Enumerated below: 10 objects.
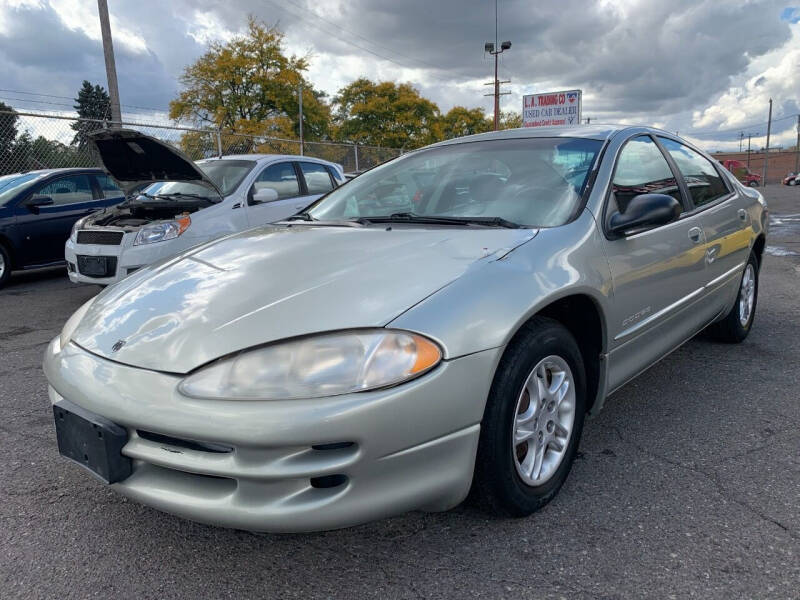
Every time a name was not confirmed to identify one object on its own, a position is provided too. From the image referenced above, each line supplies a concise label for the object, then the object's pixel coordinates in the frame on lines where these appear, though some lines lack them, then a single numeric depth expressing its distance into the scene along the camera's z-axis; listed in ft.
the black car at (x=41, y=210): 24.23
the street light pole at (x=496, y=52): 110.22
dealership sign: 66.85
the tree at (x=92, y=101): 178.56
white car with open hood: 18.01
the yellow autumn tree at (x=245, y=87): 129.59
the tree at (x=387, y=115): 181.47
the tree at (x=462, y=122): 217.36
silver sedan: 5.45
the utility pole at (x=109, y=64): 44.27
